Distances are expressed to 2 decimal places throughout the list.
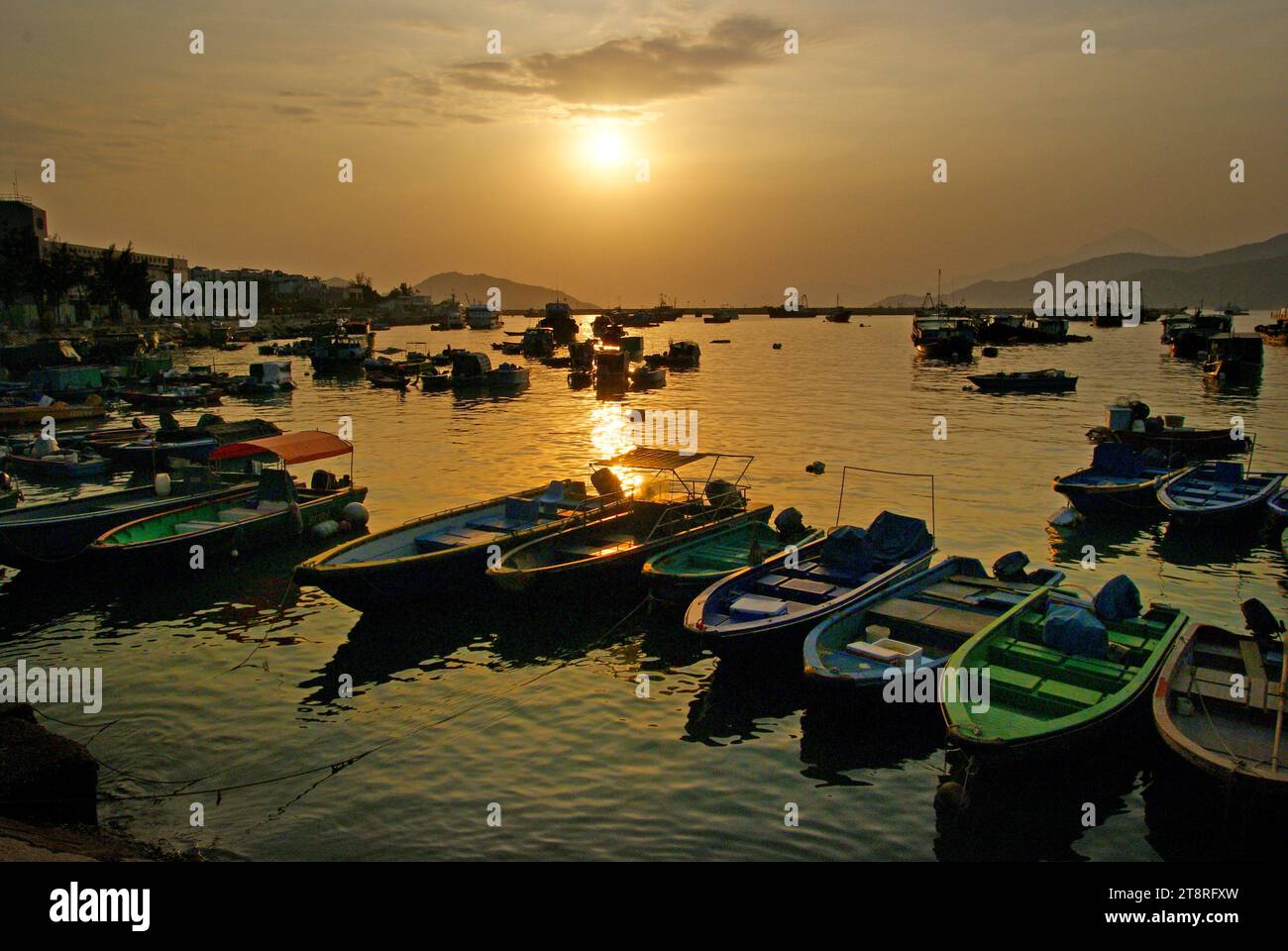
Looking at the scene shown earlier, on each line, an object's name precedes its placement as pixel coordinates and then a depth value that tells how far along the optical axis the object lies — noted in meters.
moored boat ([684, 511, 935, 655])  16.89
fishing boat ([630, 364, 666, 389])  92.38
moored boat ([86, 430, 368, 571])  23.89
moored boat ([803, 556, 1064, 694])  15.34
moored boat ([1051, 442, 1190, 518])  30.83
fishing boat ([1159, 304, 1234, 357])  118.19
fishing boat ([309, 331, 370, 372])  101.69
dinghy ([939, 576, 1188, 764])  12.72
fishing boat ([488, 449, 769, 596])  20.81
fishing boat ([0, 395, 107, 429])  53.09
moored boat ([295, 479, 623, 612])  20.38
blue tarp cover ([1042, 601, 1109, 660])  15.48
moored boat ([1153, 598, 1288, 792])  11.45
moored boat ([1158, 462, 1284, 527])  27.47
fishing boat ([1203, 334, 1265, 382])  81.88
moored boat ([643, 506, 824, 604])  20.62
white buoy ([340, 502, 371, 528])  29.00
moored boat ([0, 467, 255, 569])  24.30
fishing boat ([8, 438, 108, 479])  39.12
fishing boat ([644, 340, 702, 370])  116.82
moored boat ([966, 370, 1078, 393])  75.31
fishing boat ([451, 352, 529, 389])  83.56
